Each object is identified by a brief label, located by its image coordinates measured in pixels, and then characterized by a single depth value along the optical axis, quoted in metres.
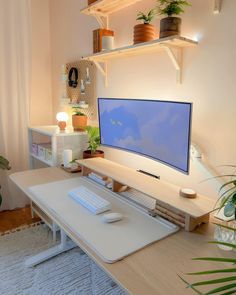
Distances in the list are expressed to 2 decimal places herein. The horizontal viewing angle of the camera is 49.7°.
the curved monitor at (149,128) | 1.25
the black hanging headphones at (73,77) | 2.41
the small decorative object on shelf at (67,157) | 1.99
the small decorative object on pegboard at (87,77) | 2.26
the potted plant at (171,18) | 1.29
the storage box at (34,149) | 2.42
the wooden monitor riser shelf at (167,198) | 1.15
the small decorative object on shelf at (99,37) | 1.85
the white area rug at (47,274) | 1.63
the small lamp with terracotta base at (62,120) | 2.29
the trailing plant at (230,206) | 0.83
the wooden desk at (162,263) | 0.80
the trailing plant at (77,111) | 2.25
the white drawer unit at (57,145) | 2.09
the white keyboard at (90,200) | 1.29
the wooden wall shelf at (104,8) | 1.73
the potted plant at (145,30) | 1.46
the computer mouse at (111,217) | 1.18
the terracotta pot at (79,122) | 2.22
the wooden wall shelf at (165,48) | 1.31
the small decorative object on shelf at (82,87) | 2.35
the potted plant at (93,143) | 2.04
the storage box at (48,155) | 2.17
